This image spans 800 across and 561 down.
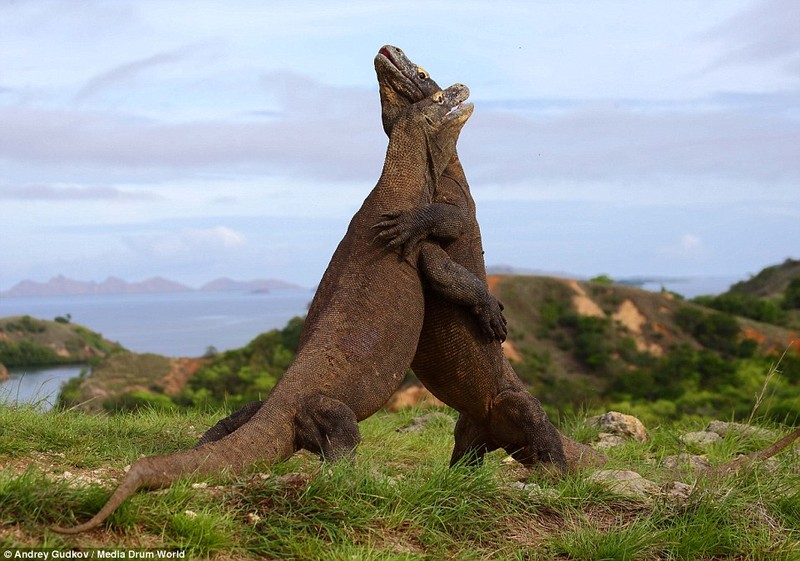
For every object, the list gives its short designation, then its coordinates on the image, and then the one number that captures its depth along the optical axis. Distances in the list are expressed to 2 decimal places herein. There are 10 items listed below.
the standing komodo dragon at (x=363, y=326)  5.59
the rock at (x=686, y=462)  7.96
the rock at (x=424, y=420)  10.73
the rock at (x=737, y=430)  9.84
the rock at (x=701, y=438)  9.80
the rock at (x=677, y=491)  6.20
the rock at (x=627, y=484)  6.32
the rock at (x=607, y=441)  9.57
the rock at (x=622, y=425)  10.14
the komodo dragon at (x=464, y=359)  6.56
